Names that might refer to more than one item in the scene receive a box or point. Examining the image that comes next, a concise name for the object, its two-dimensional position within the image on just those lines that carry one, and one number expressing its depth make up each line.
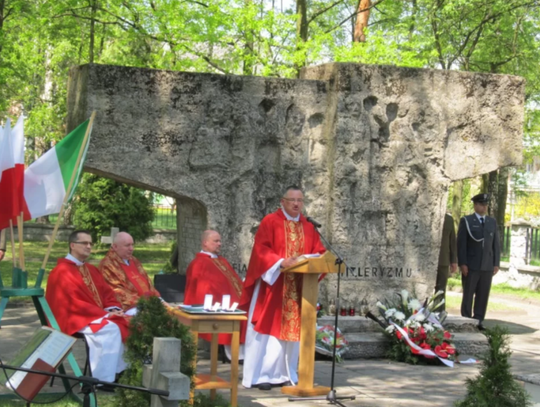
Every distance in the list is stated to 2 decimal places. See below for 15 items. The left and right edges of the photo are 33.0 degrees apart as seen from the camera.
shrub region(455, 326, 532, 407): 6.50
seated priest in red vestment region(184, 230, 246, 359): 9.86
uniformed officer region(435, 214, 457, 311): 13.39
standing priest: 9.17
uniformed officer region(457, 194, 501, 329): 12.71
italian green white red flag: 8.02
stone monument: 10.53
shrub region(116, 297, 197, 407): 6.55
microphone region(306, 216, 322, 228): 8.74
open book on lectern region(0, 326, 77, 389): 6.25
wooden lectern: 8.52
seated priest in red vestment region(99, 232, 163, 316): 9.26
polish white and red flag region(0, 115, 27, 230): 7.76
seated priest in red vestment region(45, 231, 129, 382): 8.40
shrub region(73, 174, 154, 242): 25.47
